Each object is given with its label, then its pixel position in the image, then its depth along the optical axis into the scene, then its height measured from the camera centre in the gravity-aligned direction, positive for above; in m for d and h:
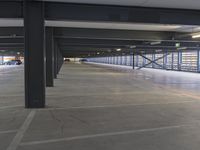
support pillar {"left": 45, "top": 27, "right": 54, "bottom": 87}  9.66 +0.19
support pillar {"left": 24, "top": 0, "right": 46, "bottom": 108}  5.39 +0.43
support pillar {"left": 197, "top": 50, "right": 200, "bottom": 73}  22.44 +0.83
